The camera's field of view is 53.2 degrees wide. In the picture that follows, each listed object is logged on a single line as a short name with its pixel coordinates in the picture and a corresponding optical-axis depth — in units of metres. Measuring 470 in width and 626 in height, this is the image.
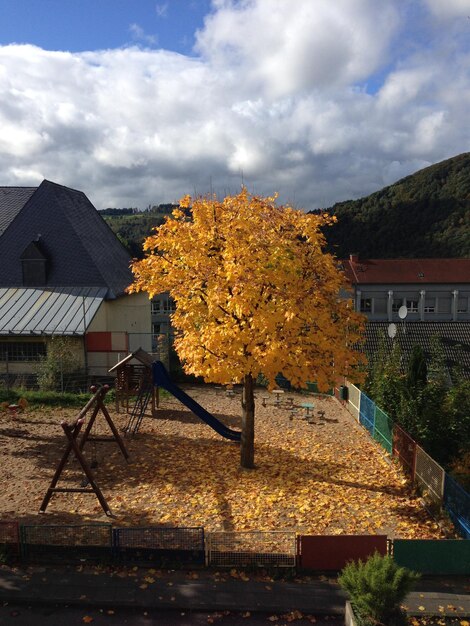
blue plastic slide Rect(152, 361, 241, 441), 16.89
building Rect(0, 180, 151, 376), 25.75
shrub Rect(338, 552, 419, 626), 7.02
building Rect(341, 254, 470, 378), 63.94
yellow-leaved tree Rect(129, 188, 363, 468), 11.88
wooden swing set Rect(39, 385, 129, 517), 10.69
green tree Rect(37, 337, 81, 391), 23.19
